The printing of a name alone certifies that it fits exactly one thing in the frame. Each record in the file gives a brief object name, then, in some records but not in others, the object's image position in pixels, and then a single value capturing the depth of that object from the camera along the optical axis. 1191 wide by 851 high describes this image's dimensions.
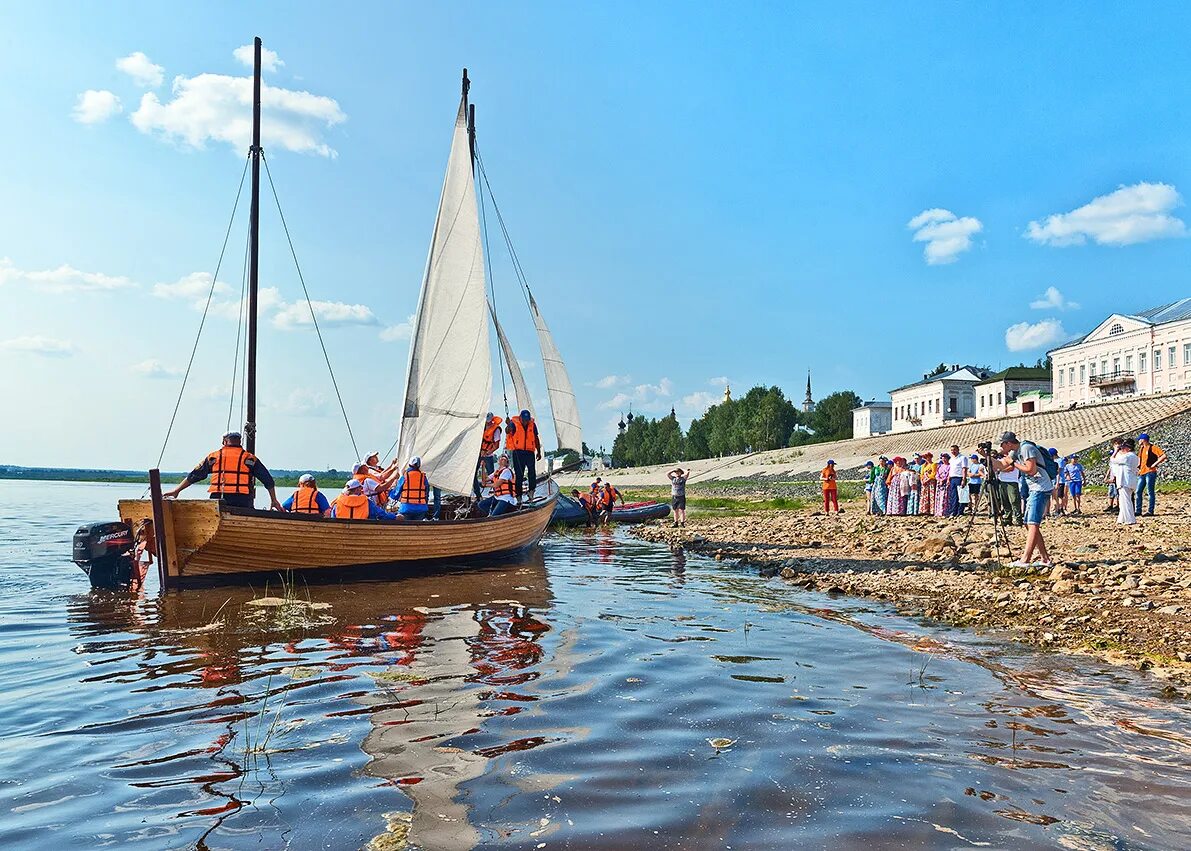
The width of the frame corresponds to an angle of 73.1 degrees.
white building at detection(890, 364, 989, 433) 103.12
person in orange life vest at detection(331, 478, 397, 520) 15.26
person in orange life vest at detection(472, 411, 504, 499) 20.28
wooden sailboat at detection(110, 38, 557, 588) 12.91
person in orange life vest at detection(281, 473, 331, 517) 14.69
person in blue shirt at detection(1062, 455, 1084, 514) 24.34
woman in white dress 17.61
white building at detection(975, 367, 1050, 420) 95.62
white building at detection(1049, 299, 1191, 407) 69.81
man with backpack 11.61
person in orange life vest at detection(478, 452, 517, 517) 18.72
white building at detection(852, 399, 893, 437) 115.12
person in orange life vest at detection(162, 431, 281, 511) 13.12
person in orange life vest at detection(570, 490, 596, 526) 31.77
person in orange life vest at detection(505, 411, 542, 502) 20.09
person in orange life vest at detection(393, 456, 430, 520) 16.48
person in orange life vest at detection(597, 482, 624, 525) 32.34
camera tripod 13.75
